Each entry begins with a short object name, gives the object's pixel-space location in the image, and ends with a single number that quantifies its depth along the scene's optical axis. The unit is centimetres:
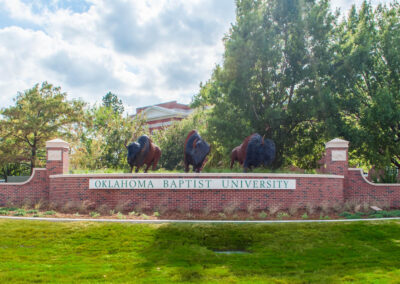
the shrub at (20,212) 1398
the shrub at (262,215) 1361
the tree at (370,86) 2147
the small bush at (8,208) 1521
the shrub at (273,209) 1426
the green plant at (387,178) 1789
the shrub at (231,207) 1430
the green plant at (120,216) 1331
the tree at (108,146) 2867
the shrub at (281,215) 1362
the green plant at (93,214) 1364
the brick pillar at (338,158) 1725
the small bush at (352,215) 1384
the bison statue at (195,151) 1652
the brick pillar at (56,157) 1698
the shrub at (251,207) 1435
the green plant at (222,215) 1358
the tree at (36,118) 2497
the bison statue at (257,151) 1688
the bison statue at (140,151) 1736
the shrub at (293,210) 1429
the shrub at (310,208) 1452
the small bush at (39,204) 1527
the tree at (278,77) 2217
